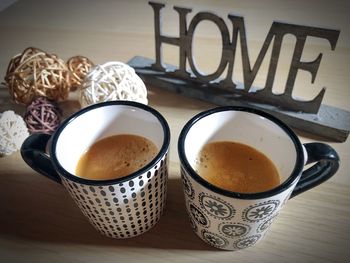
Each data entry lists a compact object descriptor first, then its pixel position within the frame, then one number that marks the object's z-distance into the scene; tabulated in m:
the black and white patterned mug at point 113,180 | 0.27
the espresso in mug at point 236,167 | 0.31
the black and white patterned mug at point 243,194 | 0.26
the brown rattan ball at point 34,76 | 0.44
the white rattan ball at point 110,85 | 0.40
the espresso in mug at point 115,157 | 0.33
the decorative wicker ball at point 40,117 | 0.42
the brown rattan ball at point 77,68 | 0.49
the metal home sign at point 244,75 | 0.41
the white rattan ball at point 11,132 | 0.40
